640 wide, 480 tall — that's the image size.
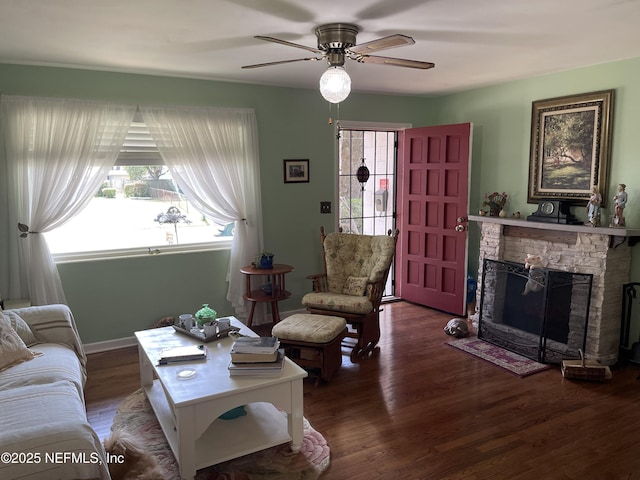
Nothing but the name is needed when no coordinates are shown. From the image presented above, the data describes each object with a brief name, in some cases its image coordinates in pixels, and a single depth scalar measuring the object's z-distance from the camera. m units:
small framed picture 4.82
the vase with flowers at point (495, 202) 4.64
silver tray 2.97
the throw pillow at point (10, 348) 2.61
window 4.10
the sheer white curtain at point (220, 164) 4.20
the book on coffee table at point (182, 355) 2.65
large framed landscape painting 3.83
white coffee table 2.25
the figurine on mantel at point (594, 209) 3.72
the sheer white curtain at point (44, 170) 3.65
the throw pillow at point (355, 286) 4.18
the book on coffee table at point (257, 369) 2.46
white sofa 1.81
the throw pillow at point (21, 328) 2.89
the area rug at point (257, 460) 2.38
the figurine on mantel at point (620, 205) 3.55
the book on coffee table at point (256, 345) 2.51
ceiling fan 2.62
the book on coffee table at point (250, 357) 2.49
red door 4.92
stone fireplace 3.62
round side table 4.27
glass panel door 5.49
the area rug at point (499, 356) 3.67
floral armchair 3.96
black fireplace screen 3.76
